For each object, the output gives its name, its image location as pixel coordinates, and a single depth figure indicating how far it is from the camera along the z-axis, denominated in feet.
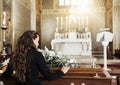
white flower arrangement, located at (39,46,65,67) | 11.64
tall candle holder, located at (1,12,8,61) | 20.36
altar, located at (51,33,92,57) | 40.96
